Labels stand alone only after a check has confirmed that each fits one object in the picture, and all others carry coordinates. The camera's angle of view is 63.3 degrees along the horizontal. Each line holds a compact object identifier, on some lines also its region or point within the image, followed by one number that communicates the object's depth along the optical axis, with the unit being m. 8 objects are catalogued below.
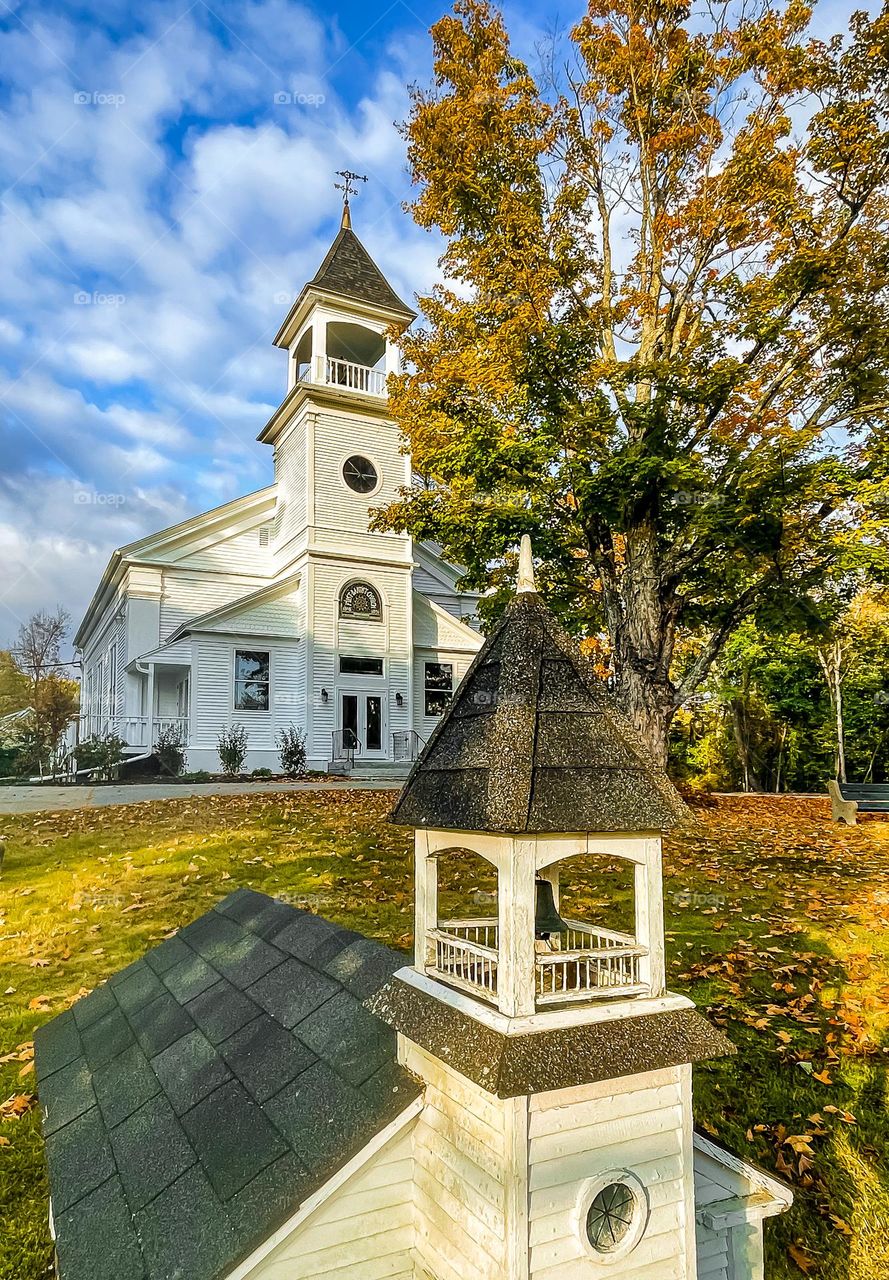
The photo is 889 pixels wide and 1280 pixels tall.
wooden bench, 13.90
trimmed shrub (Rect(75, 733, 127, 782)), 20.89
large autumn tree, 11.55
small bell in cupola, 3.05
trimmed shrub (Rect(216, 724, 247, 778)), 21.30
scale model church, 2.38
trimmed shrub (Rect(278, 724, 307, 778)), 21.20
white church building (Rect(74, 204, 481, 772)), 22.52
